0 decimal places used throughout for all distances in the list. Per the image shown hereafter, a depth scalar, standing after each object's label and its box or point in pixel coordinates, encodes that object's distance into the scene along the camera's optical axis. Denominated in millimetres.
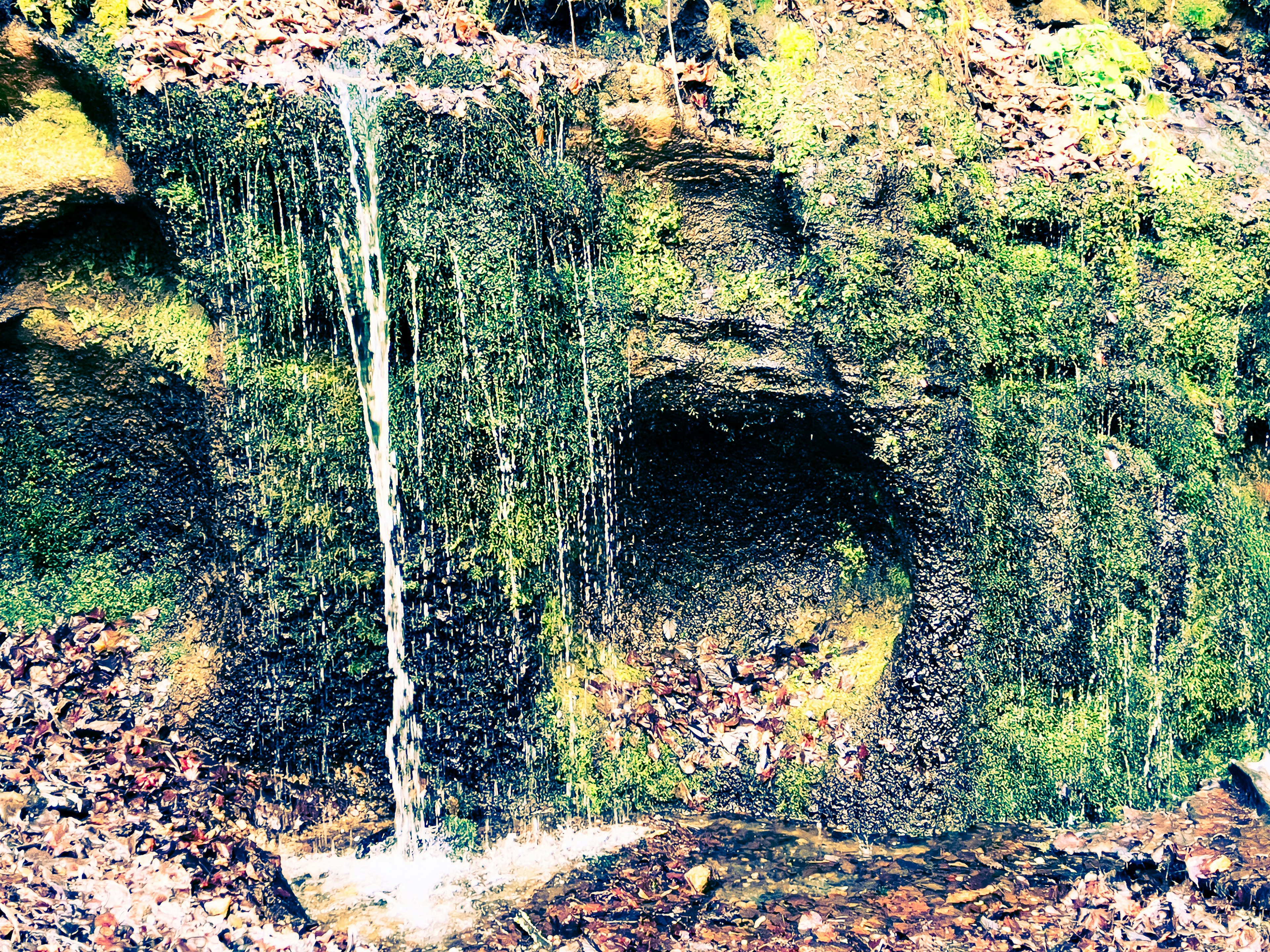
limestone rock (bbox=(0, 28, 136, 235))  4234
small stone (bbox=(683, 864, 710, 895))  4598
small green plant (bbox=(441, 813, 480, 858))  5086
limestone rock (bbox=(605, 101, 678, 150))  4555
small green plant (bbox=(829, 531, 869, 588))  5281
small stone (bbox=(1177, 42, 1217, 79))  5926
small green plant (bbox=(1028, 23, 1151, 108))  5270
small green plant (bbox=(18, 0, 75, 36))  4117
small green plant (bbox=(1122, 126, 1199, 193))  4926
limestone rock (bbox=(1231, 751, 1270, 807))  4953
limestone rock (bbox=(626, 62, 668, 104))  4551
